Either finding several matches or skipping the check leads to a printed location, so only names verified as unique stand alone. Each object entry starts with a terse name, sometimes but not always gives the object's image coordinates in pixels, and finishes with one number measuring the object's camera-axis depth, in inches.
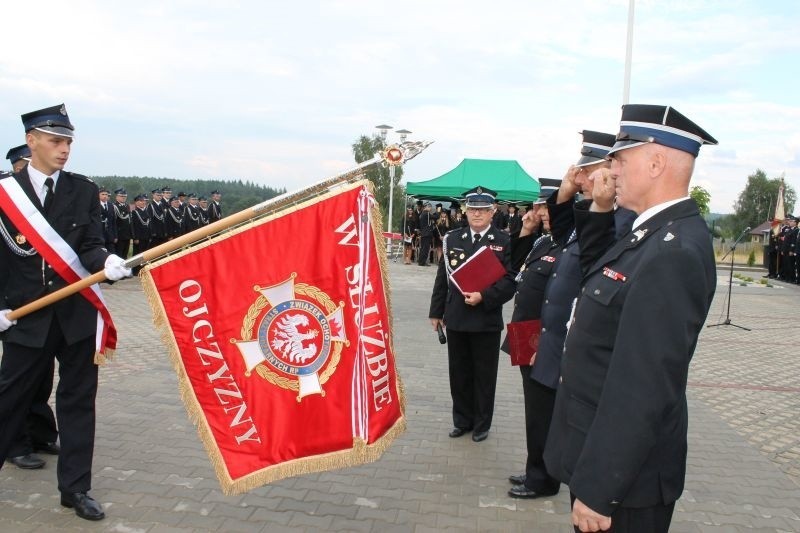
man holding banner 138.6
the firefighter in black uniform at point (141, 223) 722.8
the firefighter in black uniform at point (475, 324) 193.9
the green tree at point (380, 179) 2043.6
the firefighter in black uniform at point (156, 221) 743.1
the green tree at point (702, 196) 1194.6
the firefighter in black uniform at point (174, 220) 762.8
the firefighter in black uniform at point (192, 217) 807.1
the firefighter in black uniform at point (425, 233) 858.8
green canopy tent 872.9
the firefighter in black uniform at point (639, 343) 69.6
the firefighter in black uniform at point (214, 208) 893.8
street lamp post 795.3
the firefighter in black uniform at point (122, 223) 700.0
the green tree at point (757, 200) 2694.4
